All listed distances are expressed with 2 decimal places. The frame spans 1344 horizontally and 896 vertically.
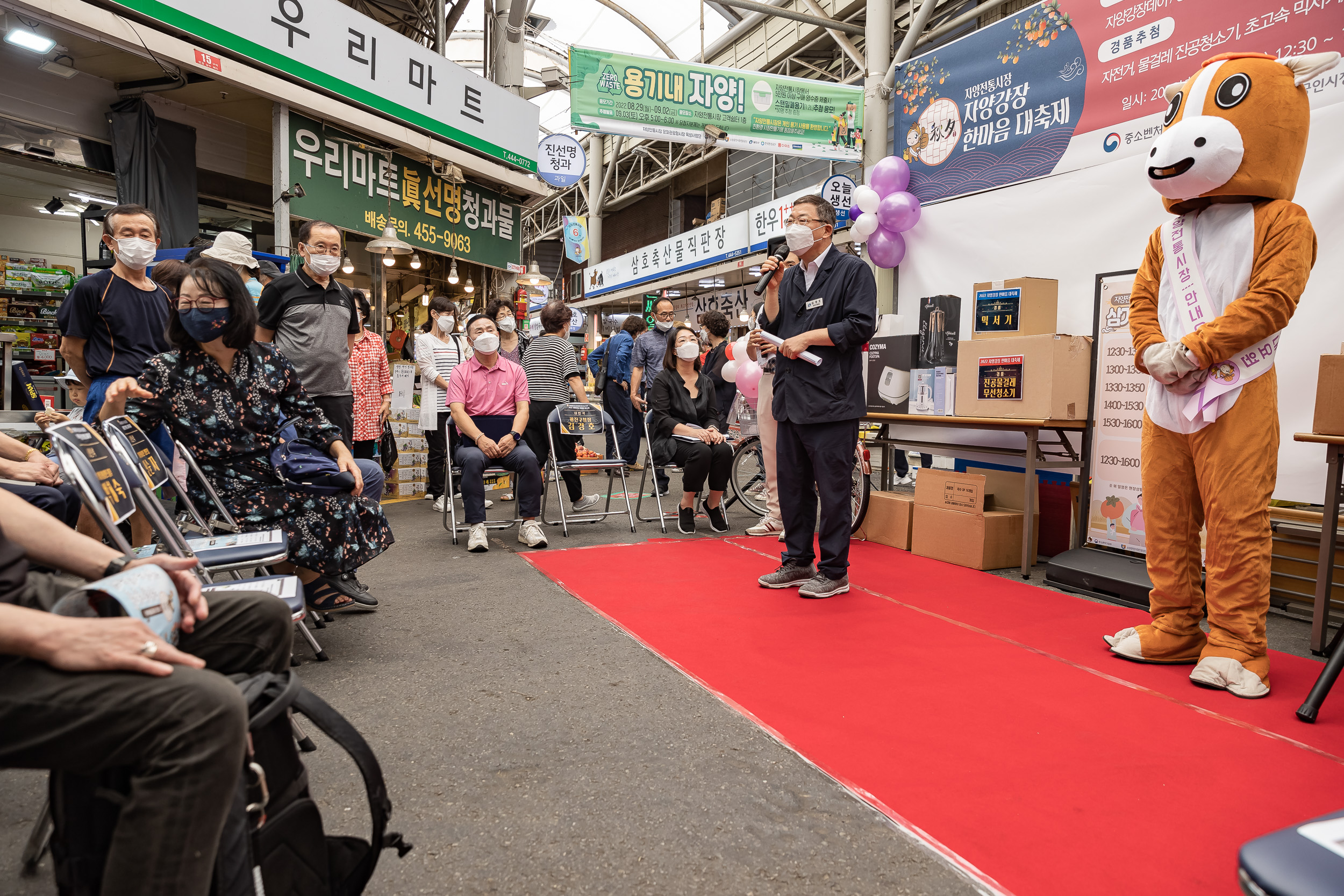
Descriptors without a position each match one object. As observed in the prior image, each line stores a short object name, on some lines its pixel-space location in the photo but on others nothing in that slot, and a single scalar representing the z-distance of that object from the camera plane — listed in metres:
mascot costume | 2.43
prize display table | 3.95
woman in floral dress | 2.52
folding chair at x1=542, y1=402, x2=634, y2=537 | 5.13
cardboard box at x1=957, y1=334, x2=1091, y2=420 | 3.95
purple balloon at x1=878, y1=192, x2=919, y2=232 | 5.57
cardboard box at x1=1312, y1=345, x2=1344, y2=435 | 2.77
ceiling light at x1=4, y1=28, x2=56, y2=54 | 4.79
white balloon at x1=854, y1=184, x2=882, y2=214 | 5.74
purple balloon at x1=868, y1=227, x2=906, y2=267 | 5.71
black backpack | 0.96
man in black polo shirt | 3.81
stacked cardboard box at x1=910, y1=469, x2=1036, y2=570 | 4.17
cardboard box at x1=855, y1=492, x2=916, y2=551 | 4.69
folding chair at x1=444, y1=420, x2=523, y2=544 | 4.70
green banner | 6.75
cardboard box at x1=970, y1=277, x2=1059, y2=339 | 4.27
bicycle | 4.88
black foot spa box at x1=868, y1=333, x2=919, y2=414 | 4.90
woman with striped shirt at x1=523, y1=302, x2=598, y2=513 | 5.63
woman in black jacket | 5.18
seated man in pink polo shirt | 4.54
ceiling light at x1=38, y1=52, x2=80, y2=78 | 5.54
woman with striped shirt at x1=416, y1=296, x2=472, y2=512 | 5.82
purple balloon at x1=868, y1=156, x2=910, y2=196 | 5.79
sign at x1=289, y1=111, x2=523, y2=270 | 6.61
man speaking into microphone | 3.38
